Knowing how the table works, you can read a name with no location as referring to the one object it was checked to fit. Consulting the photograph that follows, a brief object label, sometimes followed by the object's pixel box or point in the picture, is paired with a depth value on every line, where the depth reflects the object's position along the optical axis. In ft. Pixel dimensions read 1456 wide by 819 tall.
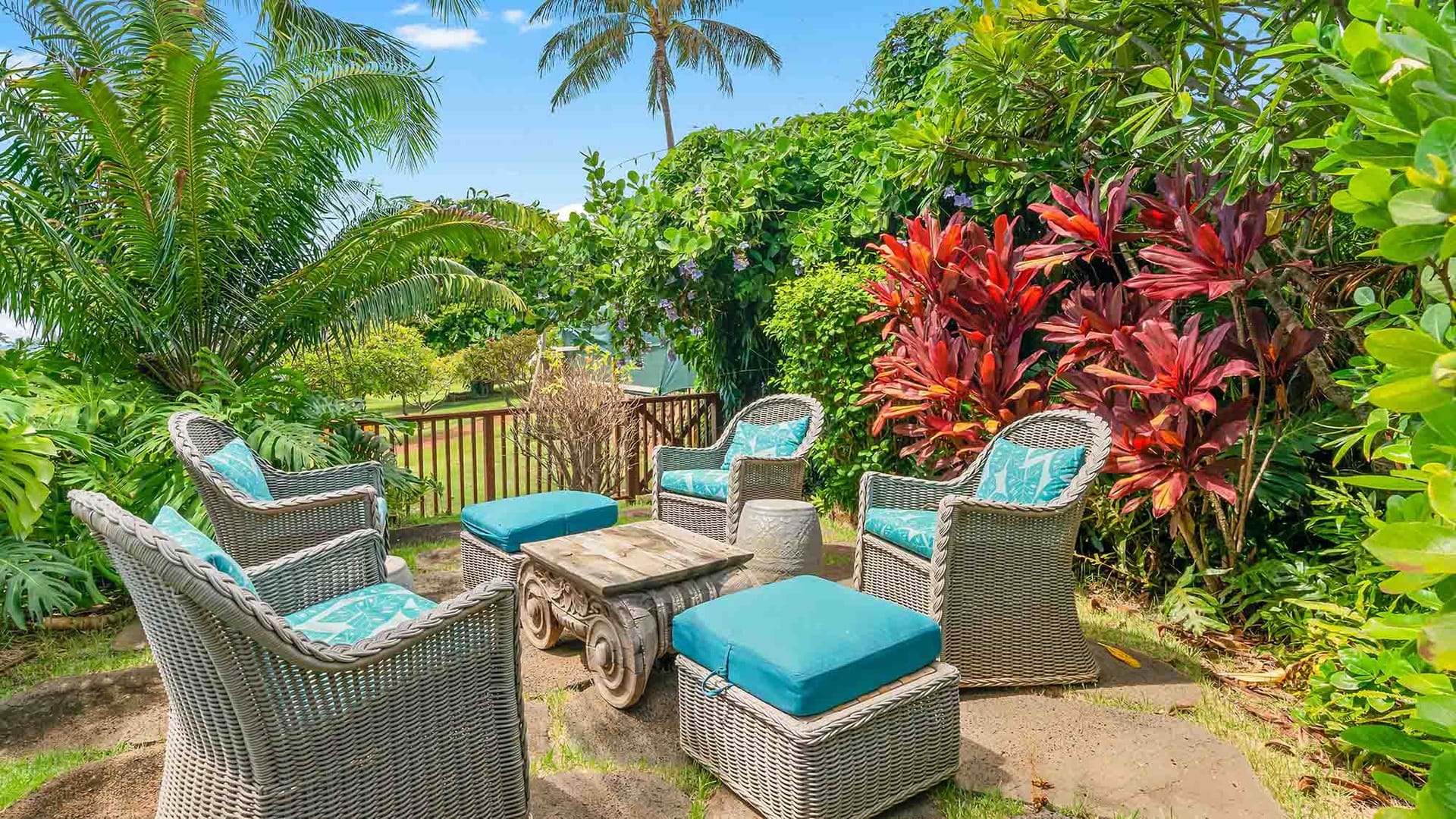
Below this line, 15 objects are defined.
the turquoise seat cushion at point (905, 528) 10.03
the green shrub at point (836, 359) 16.57
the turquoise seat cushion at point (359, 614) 7.04
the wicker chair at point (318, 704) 4.83
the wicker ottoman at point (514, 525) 11.71
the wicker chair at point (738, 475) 14.10
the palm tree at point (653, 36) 58.34
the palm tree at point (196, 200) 14.08
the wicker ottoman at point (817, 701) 6.59
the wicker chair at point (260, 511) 9.93
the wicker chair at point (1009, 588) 9.28
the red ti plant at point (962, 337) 12.57
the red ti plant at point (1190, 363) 9.86
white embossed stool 11.42
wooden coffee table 9.07
